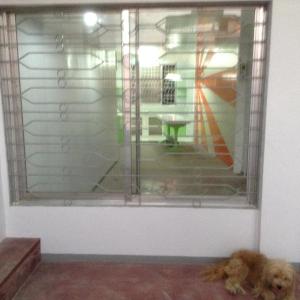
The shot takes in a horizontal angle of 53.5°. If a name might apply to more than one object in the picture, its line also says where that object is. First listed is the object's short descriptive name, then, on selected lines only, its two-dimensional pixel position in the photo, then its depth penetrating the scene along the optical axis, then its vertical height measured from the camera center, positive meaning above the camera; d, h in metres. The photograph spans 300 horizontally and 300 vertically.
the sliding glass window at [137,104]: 1.96 -0.03
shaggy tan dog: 1.65 -1.04
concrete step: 1.71 -1.00
